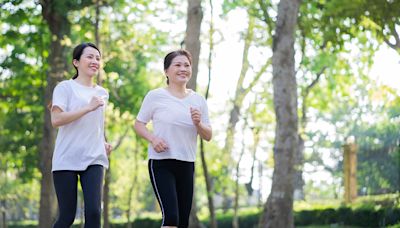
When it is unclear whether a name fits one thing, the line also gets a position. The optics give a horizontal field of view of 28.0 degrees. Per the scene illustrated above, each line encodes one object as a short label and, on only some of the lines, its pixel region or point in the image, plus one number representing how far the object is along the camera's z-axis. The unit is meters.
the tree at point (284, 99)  13.34
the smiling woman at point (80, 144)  6.15
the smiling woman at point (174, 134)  6.32
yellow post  25.47
